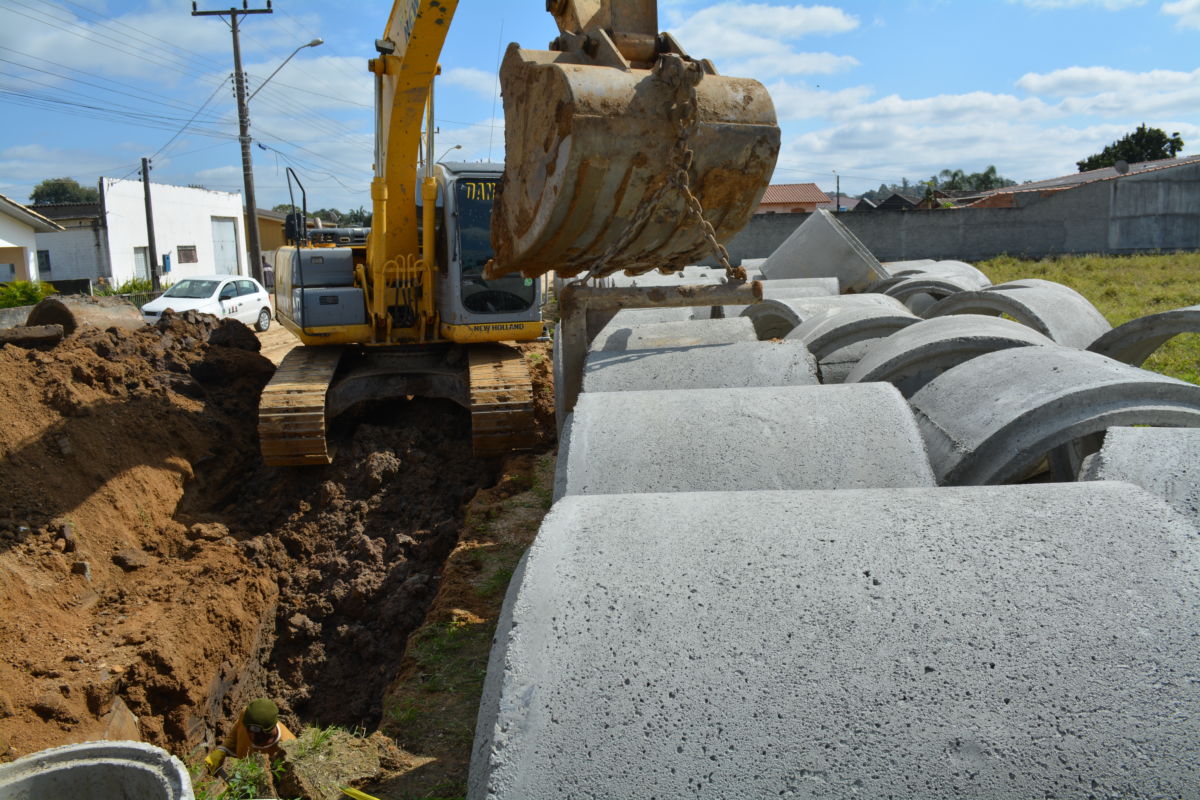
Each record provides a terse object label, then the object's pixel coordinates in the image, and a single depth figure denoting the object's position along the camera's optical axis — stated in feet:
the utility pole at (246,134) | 83.12
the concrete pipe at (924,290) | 36.68
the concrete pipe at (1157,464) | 8.51
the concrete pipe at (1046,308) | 23.62
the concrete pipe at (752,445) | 11.78
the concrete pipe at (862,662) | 6.23
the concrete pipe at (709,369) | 17.39
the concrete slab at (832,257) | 43.70
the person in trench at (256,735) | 13.43
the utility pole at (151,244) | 91.56
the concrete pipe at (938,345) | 16.46
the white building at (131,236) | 101.71
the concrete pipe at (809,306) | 26.05
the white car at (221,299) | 61.46
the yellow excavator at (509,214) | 12.91
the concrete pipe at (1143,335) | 17.42
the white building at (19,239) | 82.29
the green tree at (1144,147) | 182.91
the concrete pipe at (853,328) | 22.11
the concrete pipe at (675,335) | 20.48
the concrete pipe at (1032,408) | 11.25
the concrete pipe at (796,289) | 34.24
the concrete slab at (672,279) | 41.83
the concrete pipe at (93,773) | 9.27
